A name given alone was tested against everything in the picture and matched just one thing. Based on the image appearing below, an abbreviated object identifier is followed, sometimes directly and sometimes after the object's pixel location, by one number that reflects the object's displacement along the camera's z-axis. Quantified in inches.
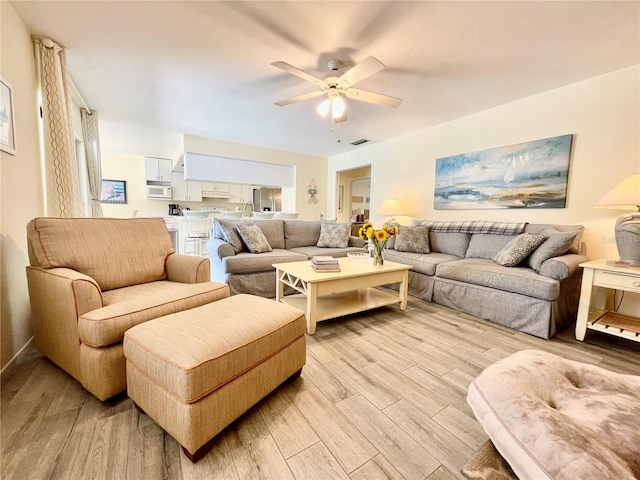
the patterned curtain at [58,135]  84.2
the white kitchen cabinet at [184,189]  251.3
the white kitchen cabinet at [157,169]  236.8
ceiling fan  78.1
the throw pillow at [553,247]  87.4
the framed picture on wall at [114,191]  235.5
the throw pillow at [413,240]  134.0
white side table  71.5
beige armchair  48.3
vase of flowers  96.5
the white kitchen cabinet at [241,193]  270.0
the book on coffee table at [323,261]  88.8
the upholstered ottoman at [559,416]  25.2
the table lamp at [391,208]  161.3
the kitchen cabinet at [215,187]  257.9
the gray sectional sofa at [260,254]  109.0
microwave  241.4
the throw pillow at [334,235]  145.7
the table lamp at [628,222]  74.9
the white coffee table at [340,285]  81.2
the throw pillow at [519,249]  94.6
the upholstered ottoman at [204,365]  37.6
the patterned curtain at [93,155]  139.9
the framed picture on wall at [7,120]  60.2
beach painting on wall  106.6
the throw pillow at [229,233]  119.3
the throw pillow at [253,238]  121.3
